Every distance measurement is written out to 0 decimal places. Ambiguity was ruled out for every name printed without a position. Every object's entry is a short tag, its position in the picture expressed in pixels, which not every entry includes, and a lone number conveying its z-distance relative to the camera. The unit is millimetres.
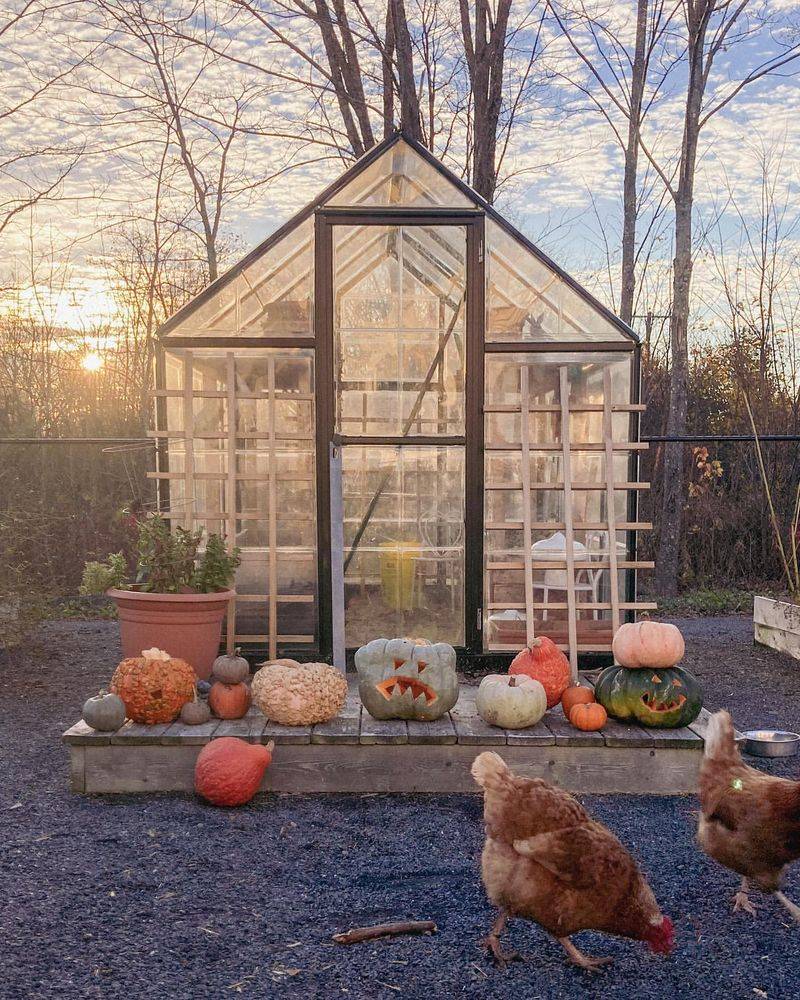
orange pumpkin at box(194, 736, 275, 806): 3525
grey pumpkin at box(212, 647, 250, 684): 4066
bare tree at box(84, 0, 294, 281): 10328
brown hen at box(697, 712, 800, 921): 2684
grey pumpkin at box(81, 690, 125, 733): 3734
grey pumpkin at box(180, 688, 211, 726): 3889
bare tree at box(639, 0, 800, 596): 9266
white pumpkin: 3848
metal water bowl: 4227
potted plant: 4480
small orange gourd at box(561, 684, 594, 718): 4008
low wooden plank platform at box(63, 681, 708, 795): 3789
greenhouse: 5289
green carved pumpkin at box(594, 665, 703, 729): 3928
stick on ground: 2592
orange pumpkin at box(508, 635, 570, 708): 4137
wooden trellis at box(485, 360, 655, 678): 5086
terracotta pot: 4465
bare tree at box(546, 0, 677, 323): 10656
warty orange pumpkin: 3838
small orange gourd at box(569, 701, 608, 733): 3875
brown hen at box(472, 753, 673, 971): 2396
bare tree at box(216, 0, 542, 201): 10273
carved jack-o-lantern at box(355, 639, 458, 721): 3969
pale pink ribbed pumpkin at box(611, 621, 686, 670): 3963
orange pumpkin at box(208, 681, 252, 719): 4023
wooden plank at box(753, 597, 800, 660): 6605
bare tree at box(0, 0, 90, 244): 9633
